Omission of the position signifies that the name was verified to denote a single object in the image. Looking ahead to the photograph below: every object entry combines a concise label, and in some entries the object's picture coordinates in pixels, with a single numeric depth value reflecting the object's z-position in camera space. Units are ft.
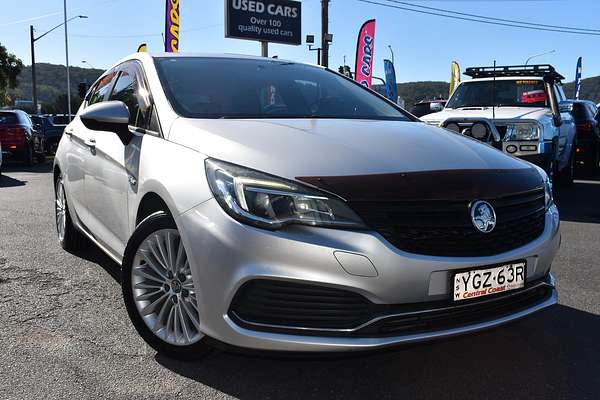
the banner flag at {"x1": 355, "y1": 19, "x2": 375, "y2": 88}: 70.49
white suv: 23.66
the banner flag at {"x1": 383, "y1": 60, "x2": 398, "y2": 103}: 71.32
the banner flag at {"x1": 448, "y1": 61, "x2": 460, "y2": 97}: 88.89
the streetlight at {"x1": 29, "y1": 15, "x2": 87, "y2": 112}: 113.80
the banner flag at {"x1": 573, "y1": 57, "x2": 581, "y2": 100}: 124.98
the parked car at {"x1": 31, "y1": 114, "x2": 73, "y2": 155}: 64.13
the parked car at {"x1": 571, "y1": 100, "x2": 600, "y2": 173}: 38.81
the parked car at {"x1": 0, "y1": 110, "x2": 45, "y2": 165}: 47.78
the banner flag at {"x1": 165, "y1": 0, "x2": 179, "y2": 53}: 68.90
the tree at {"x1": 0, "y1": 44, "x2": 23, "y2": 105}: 142.00
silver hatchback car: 7.34
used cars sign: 69.67
